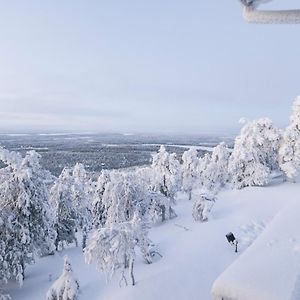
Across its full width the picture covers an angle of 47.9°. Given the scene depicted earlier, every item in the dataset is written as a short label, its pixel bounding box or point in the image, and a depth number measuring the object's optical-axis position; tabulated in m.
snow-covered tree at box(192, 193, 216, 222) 30.33
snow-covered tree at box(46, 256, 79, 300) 17.92
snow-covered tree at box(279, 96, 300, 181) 36.25
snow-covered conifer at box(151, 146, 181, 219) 39.16
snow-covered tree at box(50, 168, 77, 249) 29.77
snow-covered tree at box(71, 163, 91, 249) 31.20
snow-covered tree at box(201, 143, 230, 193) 48.78
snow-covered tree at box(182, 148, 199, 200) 49.12
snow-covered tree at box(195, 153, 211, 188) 50.28
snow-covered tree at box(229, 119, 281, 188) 38.03
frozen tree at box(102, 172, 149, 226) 28.28
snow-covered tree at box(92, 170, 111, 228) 32.19
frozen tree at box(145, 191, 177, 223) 32.59
